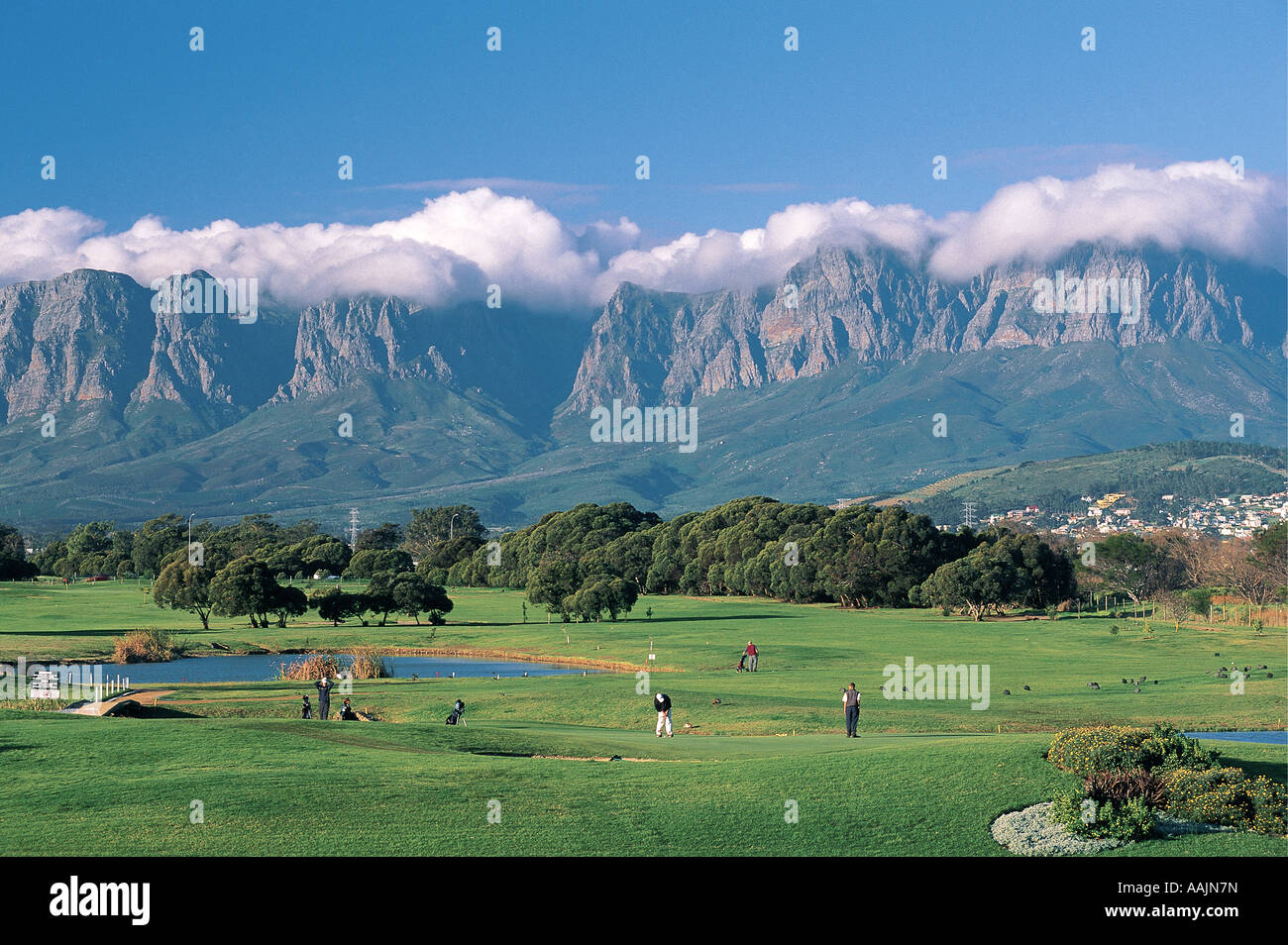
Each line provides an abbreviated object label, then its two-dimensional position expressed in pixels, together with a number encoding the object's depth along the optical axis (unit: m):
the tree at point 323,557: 152.12
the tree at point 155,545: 163.25
